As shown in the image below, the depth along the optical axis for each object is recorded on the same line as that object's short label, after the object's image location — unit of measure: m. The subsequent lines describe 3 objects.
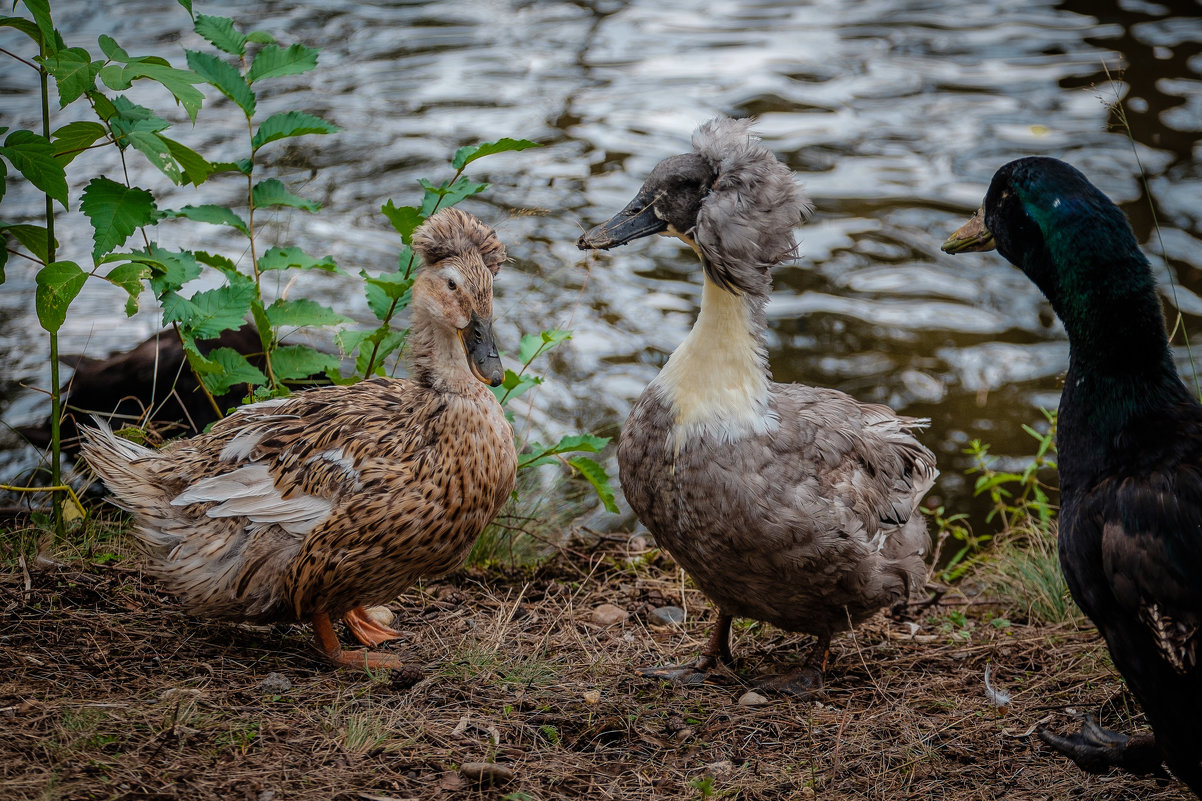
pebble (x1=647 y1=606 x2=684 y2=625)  4.73
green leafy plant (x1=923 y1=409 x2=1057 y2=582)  5.45
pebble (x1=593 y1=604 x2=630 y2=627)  4.58
